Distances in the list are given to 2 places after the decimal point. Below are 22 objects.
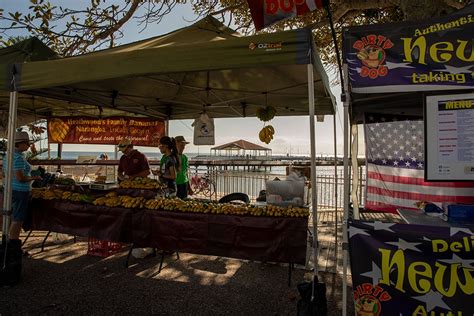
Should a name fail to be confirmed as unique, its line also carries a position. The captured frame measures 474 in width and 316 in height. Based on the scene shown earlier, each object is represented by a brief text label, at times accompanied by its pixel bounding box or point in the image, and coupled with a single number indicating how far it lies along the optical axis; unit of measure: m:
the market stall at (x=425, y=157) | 2.45
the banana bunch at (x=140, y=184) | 4.74
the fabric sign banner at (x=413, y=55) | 2.50
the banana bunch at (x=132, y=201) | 4.52
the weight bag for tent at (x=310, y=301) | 2.97
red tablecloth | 3.95
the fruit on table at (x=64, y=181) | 5.66
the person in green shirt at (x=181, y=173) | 6.42
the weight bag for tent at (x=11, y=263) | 4.03
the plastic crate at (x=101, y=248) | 5.35
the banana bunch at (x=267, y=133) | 6.60
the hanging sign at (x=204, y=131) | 7.38
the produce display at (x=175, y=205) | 4.02
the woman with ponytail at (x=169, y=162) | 5.65
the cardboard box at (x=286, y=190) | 4.51
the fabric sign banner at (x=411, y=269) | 2.40
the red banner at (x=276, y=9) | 3.51
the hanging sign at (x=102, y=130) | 8.62
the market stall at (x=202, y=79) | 3.16
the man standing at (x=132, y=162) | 5.54
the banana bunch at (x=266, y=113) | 6.52
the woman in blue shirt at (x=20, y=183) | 4.66
